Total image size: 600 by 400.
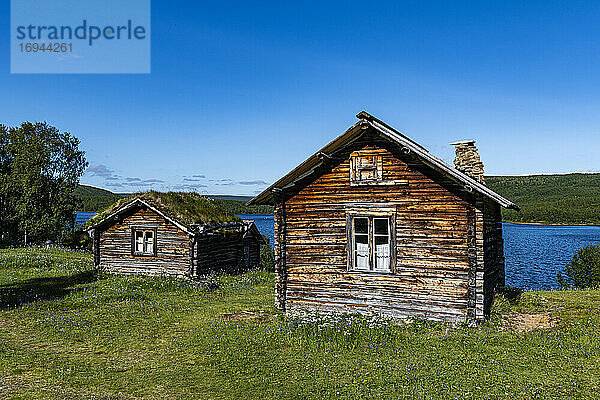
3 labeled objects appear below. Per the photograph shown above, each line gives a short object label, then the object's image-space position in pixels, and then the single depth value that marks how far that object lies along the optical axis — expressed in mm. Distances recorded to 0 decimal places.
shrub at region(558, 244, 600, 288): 28250
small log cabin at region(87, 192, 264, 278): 24672
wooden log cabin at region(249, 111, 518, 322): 13266
